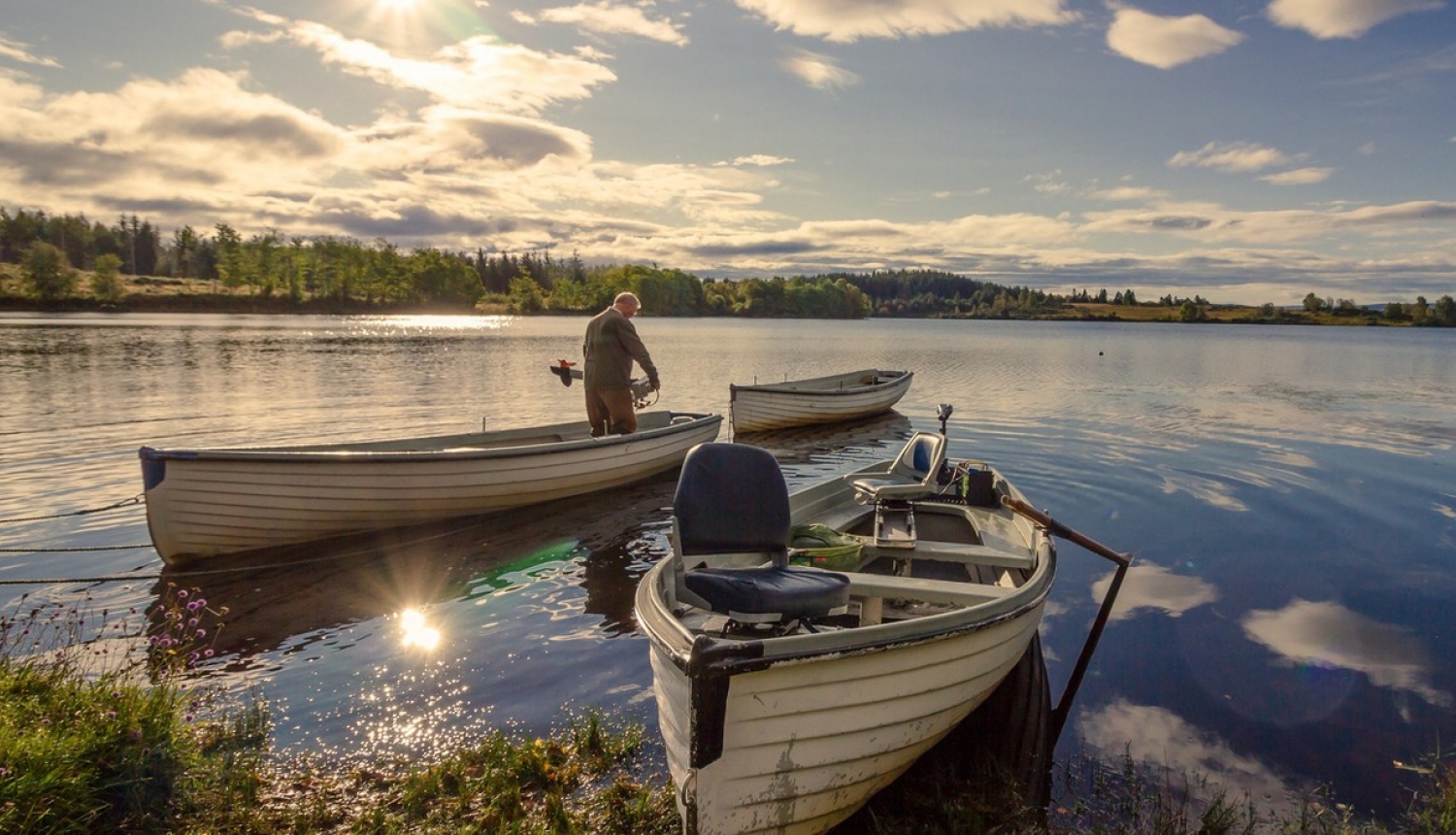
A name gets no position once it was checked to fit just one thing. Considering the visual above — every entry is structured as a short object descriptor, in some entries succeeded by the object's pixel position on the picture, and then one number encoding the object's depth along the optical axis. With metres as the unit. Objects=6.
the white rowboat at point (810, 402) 21.30
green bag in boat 7.02
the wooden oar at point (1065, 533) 7.20
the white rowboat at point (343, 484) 9.66
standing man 13.24
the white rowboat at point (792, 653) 4.03
